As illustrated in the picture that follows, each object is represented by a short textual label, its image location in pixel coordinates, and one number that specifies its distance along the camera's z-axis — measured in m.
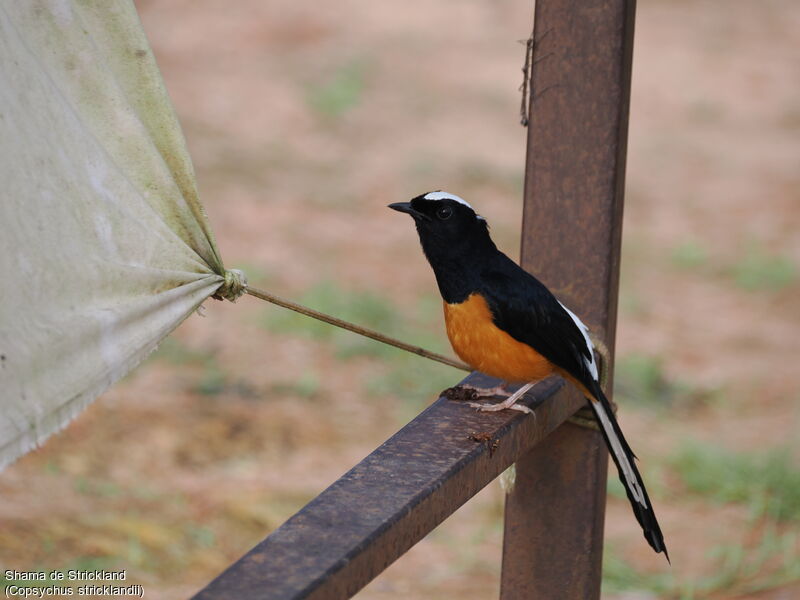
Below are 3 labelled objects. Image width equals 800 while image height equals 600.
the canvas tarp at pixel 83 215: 4.21
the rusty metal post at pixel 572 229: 5.77
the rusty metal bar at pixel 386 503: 3.58
